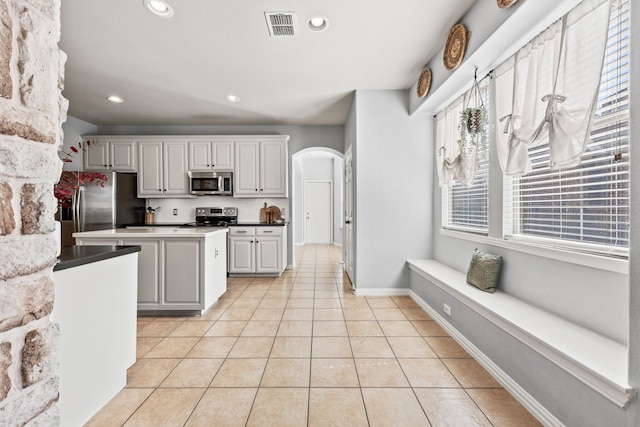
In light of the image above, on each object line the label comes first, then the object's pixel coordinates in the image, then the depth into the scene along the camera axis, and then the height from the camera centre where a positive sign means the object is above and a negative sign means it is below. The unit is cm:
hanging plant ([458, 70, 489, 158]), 245 +73
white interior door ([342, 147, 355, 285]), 434 -7
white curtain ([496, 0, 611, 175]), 154 +72
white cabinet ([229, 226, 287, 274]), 482 -63
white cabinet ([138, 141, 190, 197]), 501 +76
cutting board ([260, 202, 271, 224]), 528 -3
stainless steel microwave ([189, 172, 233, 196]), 502 +51
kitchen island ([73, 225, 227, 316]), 299 -60
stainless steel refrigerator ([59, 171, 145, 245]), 410 +9
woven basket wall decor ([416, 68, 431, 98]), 311 +138
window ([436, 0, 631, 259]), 148 +23
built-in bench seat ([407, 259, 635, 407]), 122 -65
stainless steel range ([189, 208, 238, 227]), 538 -5
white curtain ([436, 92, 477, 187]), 279 +62
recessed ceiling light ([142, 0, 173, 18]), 222 +156
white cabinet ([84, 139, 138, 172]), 502 +96
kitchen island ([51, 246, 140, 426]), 139 -59
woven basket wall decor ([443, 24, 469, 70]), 237 +137
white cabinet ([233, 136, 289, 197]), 502 +78
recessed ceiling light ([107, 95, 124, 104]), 404 +157
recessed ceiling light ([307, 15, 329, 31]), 240 +155
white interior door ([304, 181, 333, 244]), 939 -6
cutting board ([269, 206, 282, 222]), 534 -3
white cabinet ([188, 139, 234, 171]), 501 +98
